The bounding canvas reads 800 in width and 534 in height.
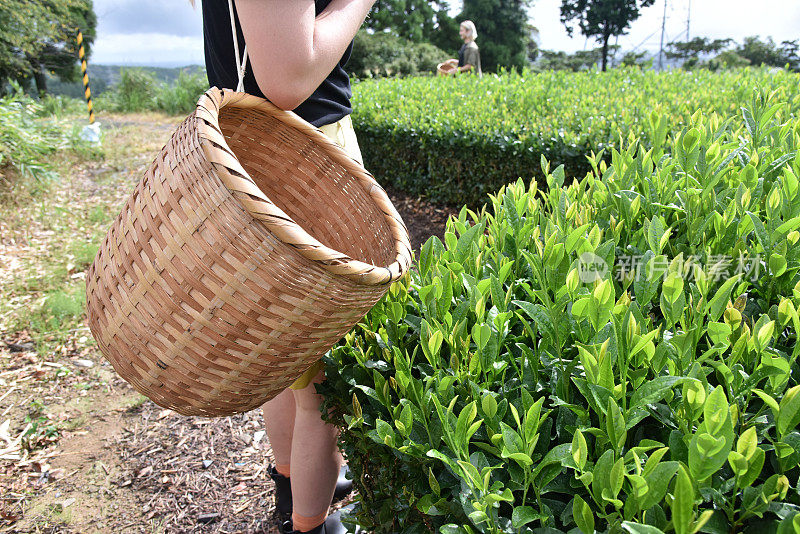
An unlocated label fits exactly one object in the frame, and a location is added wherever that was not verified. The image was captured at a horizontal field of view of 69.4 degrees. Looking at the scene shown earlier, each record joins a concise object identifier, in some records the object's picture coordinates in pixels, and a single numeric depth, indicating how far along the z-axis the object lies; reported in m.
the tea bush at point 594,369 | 0.83
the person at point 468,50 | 10.38
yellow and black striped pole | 10.24
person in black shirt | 1.24
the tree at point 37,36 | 11.10
